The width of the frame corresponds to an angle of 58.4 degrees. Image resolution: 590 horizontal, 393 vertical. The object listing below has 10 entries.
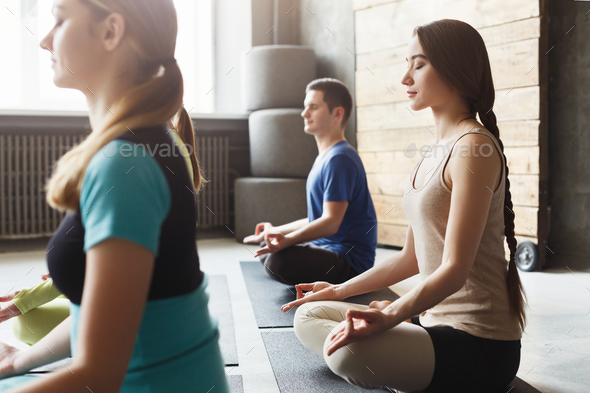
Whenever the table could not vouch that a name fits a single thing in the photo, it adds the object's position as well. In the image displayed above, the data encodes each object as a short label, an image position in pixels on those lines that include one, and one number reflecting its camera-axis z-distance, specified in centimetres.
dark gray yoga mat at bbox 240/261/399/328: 208
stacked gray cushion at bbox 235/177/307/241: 392
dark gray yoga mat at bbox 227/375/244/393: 144
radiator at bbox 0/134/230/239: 382
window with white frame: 406
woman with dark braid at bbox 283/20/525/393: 105
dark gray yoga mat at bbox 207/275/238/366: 173
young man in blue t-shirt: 232
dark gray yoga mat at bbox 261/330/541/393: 143
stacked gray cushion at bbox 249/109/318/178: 396
